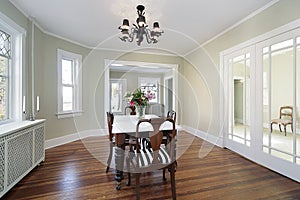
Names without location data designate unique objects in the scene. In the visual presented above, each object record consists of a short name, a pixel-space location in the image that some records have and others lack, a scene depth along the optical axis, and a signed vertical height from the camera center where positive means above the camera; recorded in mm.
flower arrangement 2789 +38
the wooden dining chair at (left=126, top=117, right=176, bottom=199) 1656 -632
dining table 2031 -514
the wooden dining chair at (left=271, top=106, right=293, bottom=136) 2347 -247
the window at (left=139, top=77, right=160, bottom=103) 8023 +806
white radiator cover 1814 -642
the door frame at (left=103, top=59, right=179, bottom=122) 4846 +871
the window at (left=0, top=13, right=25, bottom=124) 2432 +473
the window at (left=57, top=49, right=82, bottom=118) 3941 +433
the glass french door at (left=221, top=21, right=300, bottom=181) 2289 -3
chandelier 2256 +992
